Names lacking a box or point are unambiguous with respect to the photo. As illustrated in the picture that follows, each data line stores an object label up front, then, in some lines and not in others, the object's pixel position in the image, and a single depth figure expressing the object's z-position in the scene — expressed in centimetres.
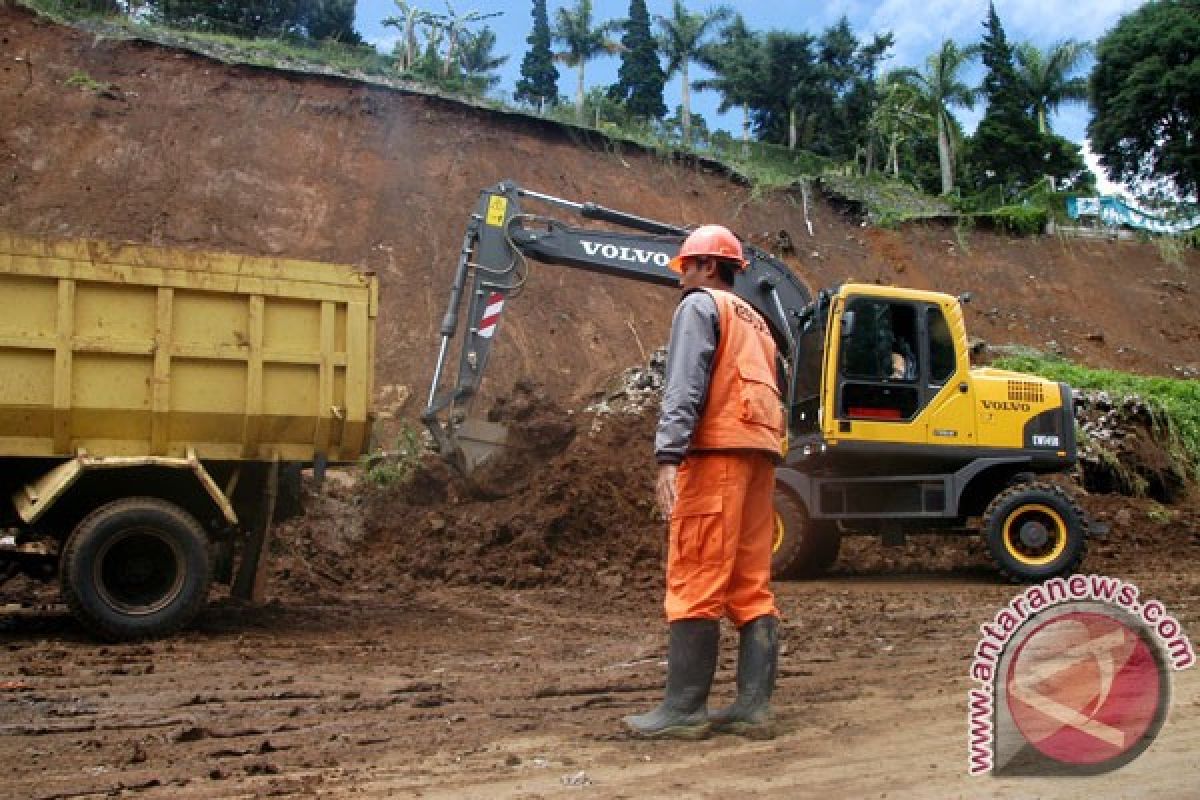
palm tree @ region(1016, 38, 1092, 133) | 4584
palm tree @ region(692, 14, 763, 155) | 4778
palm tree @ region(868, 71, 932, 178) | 4097
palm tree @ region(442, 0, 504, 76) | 3792
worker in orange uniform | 448
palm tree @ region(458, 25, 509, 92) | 4531
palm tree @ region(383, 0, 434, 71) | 3809
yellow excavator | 1089
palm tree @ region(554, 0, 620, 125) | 4741
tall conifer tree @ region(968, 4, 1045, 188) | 4284
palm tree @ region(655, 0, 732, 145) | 4819
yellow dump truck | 706
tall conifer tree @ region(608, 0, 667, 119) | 4884
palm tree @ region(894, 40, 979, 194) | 4009
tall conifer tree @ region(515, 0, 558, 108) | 5081
